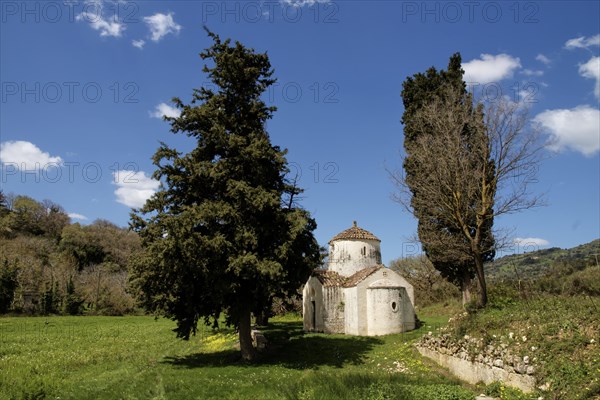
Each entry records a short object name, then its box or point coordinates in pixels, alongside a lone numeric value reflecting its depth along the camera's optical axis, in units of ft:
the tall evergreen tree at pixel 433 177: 75.77
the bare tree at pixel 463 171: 66.80
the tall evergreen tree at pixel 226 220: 64.13
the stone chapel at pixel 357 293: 97.25
